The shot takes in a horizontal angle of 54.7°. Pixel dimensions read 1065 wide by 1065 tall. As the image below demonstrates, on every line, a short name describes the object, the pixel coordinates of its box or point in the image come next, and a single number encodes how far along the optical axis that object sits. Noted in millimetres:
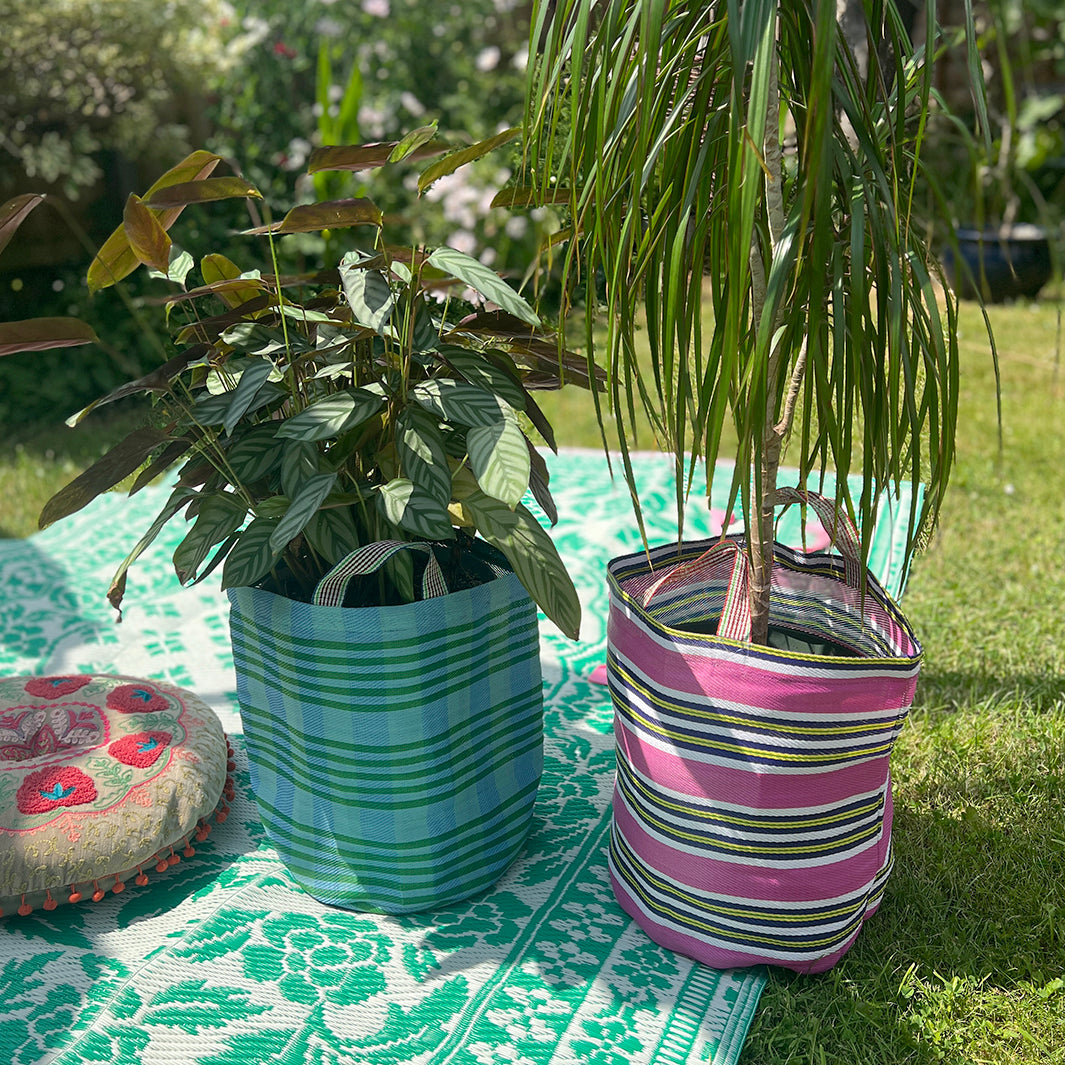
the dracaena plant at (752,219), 936
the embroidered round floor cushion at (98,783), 1339
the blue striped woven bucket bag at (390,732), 1253
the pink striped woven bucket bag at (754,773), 1125
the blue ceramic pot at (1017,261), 4852
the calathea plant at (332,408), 1170
